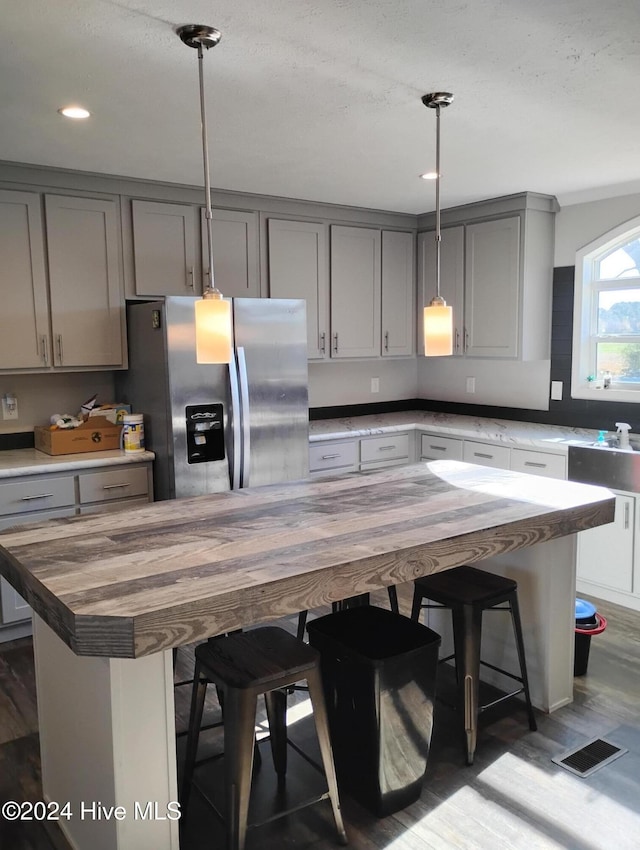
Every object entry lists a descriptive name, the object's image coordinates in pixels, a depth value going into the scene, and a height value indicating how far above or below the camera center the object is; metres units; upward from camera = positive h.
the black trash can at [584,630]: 2.95 -1.21
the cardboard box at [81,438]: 3.63 -0.45
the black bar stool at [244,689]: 1.82 -0.91
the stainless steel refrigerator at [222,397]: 3.58 -0.24
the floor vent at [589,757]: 2.35 -1.43
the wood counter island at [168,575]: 1.54 -0.54
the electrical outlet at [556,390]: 4.57 -0.29
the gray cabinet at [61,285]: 3.52 +0.37
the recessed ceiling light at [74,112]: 2.58 +0.92
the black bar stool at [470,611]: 2.39 -0.93
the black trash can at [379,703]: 2.10 -1.10
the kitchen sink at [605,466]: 3.64 -0.66
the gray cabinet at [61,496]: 3.35 -0.72
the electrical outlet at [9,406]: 3.84 -0.28
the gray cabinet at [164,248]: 3.87 +0.60
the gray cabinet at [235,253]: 4.14 +0.60
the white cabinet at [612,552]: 3.68 -1.14
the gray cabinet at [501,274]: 4.38 +0.48
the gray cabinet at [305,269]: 4.39 +0.53
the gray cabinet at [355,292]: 4.70 +0.40
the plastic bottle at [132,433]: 3.72 -0.43
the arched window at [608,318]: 4.18 +0.17
